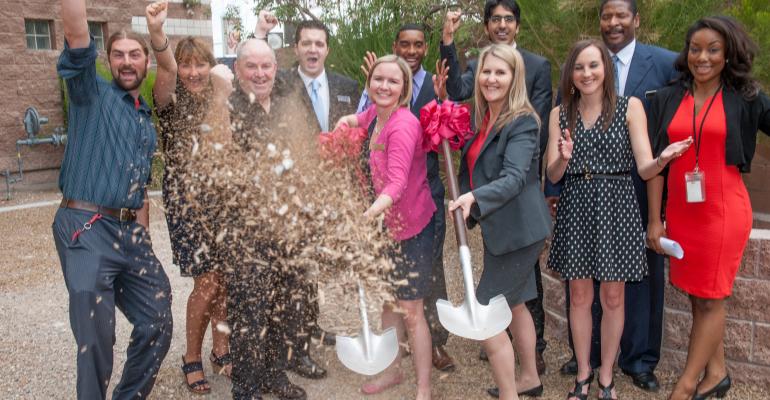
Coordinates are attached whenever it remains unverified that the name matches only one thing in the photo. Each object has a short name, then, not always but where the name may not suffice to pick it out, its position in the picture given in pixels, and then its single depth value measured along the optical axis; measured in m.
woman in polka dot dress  3.33
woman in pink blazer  3.35
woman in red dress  3.17
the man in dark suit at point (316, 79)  4.12
